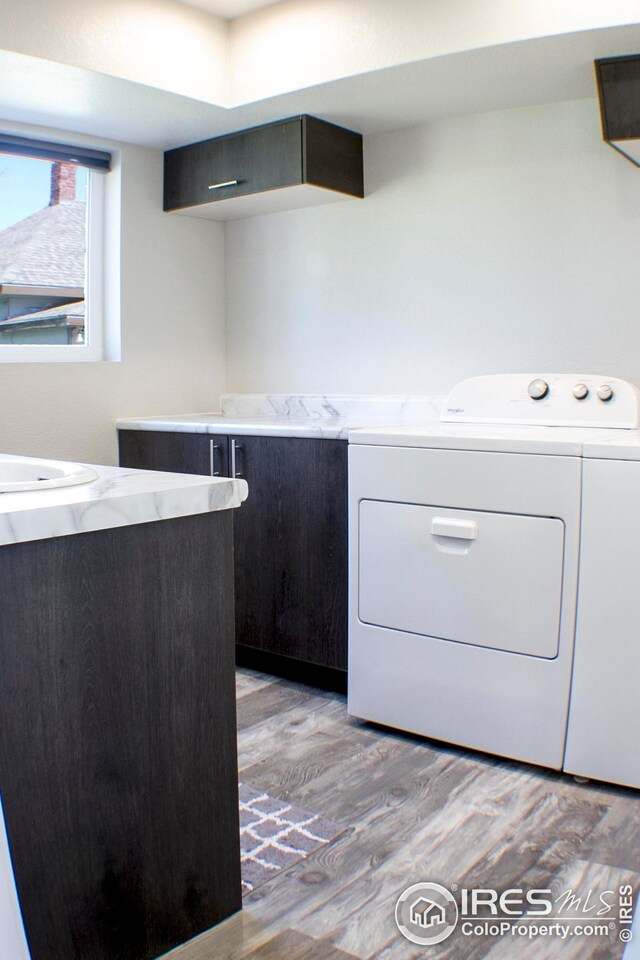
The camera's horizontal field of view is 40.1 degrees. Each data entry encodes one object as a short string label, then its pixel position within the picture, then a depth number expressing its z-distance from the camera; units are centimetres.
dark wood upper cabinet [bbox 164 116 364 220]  299
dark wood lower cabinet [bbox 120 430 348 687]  274
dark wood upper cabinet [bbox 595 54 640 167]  232
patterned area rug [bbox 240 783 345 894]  182
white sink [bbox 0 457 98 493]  155
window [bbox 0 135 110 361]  315
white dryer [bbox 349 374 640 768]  218
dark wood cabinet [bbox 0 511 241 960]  129
